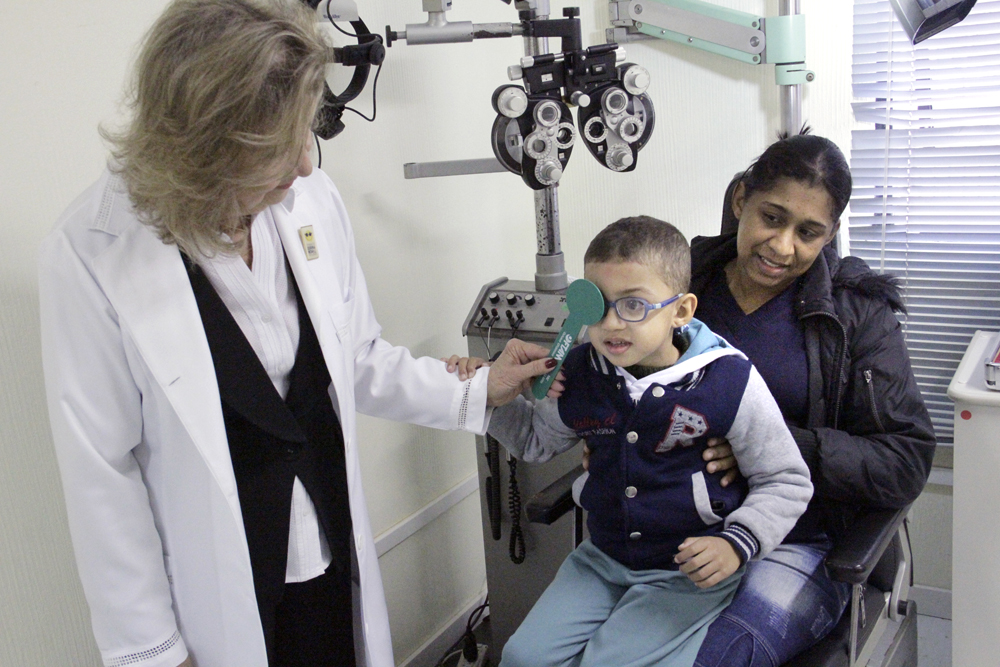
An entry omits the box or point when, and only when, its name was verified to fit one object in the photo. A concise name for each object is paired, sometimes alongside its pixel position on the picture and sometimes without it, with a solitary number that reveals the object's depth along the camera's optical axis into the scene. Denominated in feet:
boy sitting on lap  4.58
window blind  7.11
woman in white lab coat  3.54
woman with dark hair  5.01
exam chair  4.63
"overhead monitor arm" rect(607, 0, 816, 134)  7.34
